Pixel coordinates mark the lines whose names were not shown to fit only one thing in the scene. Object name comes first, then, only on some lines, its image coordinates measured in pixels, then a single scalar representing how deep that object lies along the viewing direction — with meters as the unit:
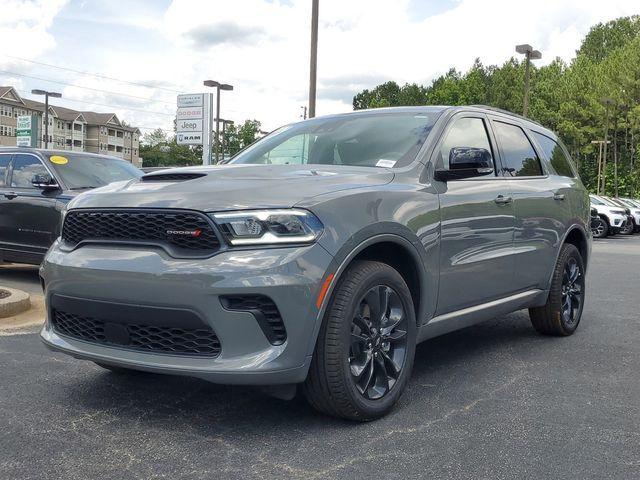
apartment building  89.06
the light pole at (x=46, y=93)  43.64
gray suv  2.96
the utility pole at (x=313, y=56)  15.73
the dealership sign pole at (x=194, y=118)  28.69
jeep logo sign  29.09
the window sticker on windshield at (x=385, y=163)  3.92
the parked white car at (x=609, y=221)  25.02
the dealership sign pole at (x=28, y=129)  36.47
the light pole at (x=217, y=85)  32.06
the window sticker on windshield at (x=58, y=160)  8.05
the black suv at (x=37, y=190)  7.84
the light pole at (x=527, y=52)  24.39
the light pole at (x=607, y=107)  40.88
